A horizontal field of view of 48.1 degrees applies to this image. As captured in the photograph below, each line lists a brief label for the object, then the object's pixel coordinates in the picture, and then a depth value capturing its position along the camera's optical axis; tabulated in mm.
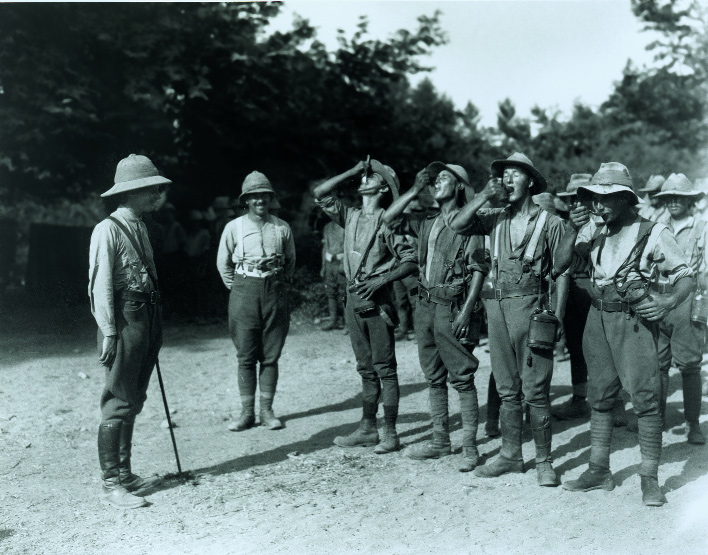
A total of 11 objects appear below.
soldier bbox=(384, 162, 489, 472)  5965
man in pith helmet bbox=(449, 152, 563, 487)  5602
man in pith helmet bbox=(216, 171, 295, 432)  7375
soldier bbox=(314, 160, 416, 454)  6484
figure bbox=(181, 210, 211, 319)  13734
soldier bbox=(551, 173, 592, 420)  7484
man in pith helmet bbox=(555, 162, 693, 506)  5172
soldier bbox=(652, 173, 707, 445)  6516
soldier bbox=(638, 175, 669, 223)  8805
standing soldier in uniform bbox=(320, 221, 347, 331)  11969
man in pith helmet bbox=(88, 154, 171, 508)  5355
